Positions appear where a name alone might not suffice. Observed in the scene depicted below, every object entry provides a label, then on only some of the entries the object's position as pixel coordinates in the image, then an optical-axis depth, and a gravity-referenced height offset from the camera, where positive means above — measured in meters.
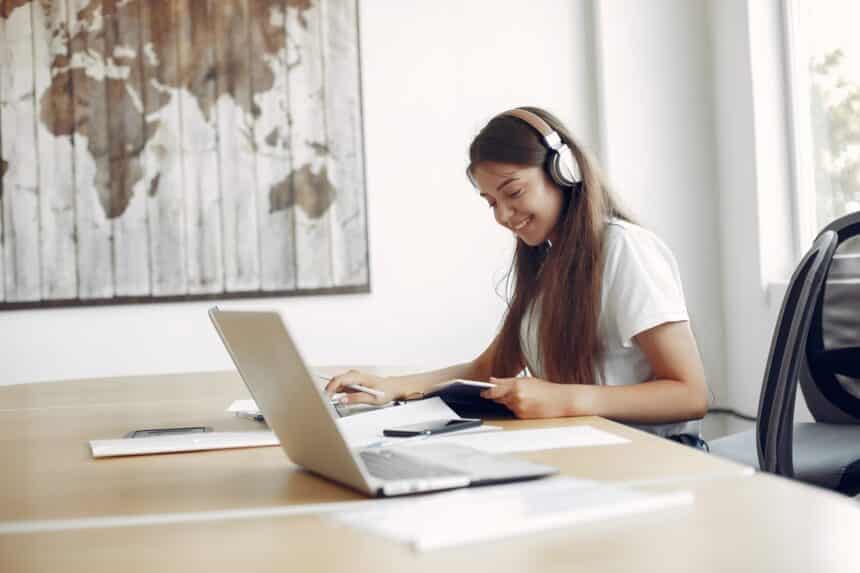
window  3.59 +0.63
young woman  1.69 +0.00
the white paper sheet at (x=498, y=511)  0.84 -0.17
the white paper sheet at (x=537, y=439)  1.29 -0.16
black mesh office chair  1.62 -0.17
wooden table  0.78 -0.18
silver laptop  1.02 -0.13
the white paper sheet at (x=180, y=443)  1.43 -0.16
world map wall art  3.93 +0.62
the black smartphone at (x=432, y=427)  1.42 -0.15
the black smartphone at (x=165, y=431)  1.64 -0.16
